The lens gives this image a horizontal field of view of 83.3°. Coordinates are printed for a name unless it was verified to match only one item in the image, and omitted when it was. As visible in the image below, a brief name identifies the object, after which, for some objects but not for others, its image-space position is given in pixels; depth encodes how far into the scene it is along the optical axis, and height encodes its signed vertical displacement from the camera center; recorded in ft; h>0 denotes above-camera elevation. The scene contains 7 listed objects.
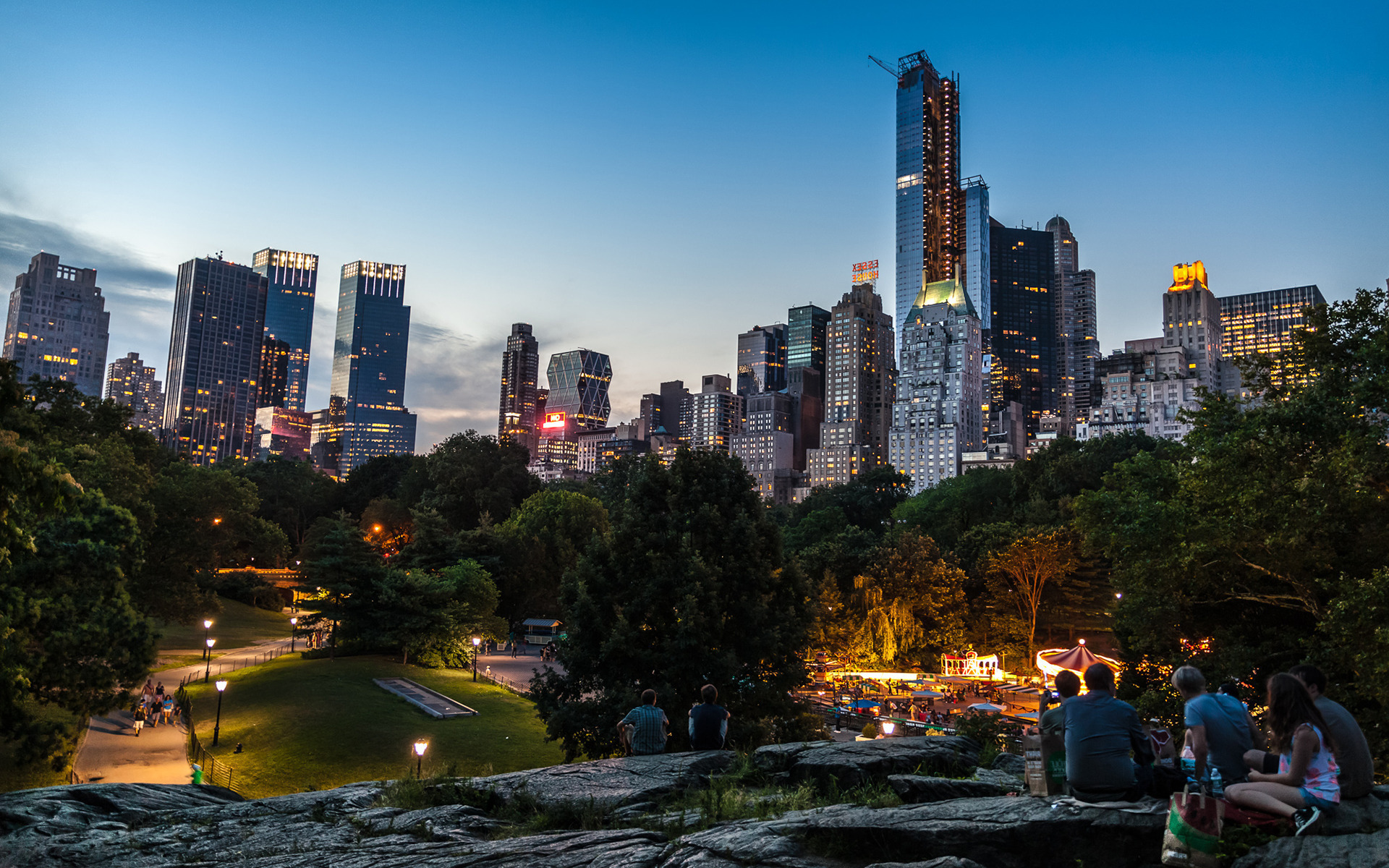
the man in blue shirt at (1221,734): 21.04 -4.82
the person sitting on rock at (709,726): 36.06 -8.58
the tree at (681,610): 61.11 -5.91
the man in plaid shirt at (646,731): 36.81 -9.07
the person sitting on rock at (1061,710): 22.85 -4.60
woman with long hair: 18.47 -5.14
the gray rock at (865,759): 30.81 -8.81
